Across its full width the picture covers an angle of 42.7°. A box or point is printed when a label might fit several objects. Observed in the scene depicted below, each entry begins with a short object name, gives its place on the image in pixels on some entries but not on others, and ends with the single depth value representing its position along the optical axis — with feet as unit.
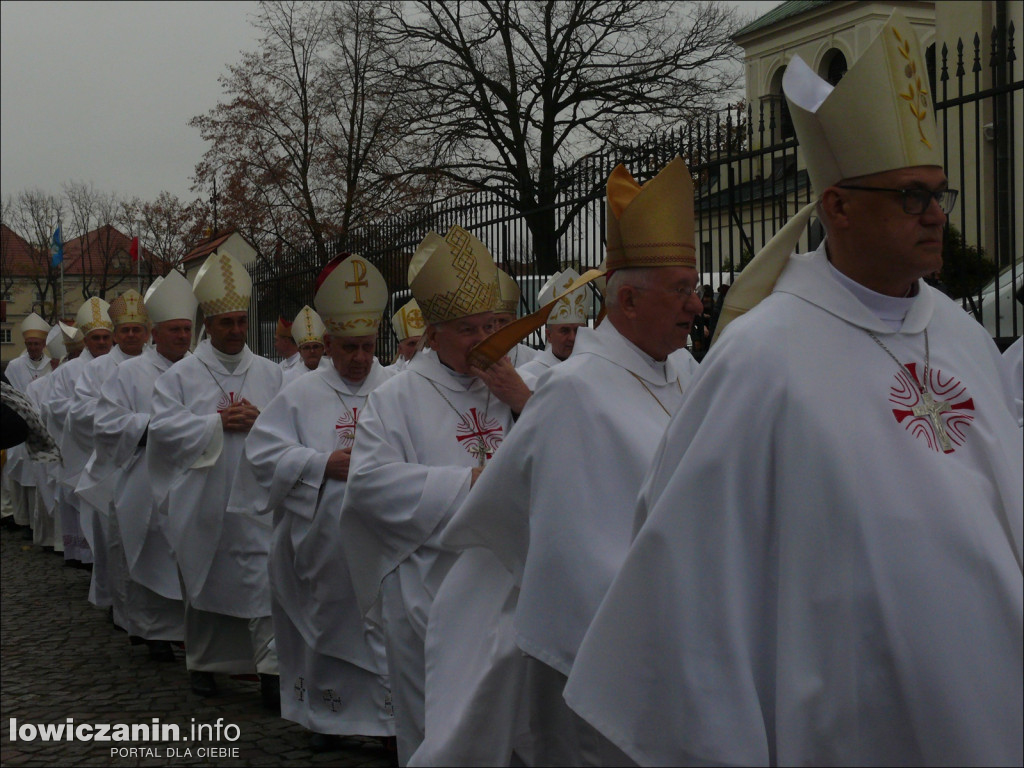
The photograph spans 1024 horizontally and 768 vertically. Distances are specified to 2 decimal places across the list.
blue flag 153.17
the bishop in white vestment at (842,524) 8.21
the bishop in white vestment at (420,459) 16.65
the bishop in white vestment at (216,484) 25.48
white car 24.90
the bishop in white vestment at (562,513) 11.89
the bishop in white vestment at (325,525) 20.83
